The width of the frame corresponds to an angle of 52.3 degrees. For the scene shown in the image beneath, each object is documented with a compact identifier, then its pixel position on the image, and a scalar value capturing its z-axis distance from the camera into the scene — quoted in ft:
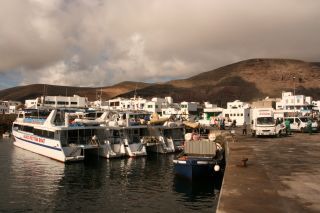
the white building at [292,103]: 236.02
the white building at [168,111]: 307.95
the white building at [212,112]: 323.72
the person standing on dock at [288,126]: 140.58
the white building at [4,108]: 437.99
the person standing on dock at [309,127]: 136.93
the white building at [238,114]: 278.67
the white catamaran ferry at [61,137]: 112.37
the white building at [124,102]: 364.17
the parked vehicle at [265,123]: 122.62
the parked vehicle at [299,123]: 152.35
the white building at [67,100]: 350.84
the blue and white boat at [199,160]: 76.95
